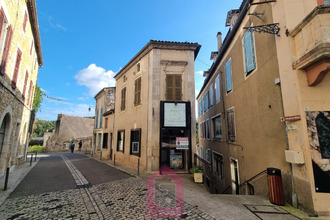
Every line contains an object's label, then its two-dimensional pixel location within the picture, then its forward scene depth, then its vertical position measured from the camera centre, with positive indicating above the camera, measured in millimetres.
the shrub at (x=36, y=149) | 27094 -2316
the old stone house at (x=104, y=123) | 17125 +1484
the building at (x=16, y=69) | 7039 +3671
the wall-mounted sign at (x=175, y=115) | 10156 +1343
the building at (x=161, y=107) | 10141 +1926
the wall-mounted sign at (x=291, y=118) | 4240 +515
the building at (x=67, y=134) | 29609 +326
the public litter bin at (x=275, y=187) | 4527 -1427
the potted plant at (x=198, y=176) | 7727 -1897
